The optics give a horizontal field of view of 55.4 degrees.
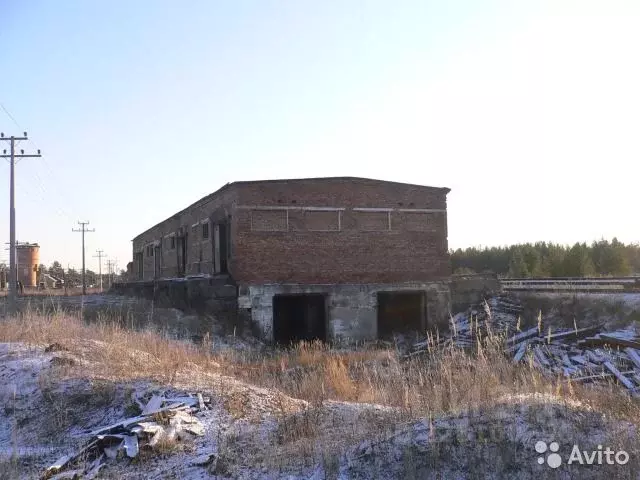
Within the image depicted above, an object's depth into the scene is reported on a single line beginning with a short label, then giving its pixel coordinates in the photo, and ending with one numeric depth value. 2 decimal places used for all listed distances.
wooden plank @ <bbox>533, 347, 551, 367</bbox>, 15.97
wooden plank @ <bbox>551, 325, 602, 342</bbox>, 19.30
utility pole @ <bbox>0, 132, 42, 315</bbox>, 30.27
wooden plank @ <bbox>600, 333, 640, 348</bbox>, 16.70
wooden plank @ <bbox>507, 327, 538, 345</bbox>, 20.06
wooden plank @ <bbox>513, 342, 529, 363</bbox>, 17.34
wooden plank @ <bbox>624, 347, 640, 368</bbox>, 15.44
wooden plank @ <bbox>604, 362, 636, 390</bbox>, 12.87
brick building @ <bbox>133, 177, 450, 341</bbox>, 24.45
